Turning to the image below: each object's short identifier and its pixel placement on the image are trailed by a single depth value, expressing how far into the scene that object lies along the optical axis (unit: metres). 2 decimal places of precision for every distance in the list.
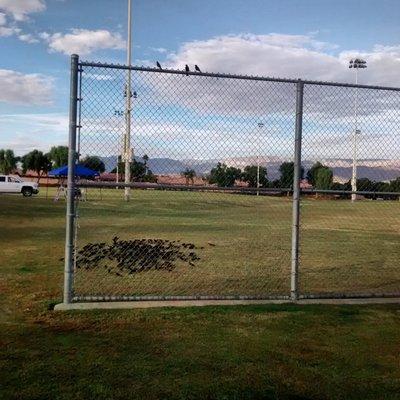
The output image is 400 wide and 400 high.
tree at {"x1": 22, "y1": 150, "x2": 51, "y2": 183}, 116.06
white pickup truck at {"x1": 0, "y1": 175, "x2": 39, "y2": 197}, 41.62
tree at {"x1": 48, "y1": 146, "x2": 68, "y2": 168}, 106.59
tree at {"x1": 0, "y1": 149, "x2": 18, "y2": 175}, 129.12
